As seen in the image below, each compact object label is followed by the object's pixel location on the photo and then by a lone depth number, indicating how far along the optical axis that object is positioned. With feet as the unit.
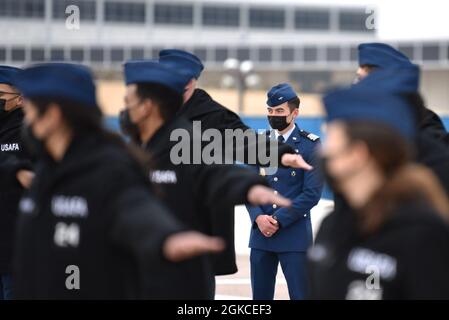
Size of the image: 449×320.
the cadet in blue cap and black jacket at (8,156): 41.68
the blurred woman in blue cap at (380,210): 19.82
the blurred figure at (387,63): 34.21
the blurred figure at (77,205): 23.71
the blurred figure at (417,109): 29.03
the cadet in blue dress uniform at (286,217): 47.14
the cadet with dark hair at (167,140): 31.39
